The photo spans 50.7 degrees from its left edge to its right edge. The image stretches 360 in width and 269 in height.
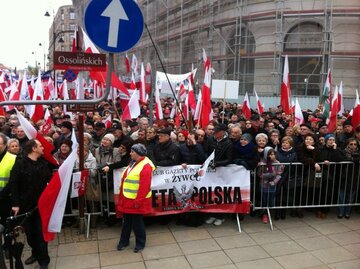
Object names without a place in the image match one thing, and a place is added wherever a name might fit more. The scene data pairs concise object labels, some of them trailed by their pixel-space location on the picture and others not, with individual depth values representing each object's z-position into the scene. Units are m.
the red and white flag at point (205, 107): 8.41
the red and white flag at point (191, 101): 10.61
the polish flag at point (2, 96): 10.51
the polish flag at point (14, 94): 12.15
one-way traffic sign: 2.99
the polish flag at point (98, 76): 7.87
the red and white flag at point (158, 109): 10.47
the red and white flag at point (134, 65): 16.18
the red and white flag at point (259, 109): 12.02
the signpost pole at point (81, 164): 5.28
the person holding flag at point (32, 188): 4.36
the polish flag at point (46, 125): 8.32
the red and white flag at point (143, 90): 11.45
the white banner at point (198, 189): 5.76
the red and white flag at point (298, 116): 9.73
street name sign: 4.80
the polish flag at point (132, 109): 9.17
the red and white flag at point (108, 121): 10.06
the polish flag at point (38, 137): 4.60
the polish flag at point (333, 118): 8.95
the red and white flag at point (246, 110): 11.91
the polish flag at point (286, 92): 10.13
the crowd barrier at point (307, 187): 6.11
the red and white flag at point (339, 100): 9.61
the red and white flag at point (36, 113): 9.59
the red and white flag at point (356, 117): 8.40
